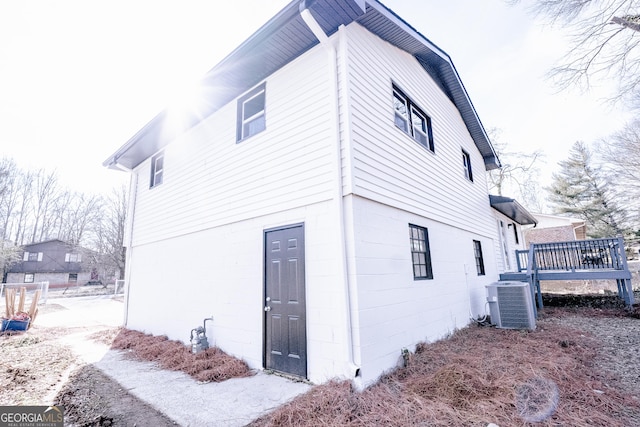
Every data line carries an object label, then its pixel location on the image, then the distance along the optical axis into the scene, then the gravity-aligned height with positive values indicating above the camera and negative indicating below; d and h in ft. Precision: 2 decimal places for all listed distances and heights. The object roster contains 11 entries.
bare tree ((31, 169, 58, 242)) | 96.22 +26.87
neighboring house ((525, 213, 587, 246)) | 63.57 +7.20
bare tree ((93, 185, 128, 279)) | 81.97 +12.33
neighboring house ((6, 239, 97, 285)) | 98.09 +4.46
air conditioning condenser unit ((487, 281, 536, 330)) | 20.77 -3.14
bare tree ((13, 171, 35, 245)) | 93.04 +24.26
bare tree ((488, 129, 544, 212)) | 69.36 +21.81
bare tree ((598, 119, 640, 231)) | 60.34 +21.61
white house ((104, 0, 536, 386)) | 13.00 +3.76
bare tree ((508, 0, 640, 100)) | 28.73 +22.60
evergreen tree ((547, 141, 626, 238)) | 81.56 +19.64
